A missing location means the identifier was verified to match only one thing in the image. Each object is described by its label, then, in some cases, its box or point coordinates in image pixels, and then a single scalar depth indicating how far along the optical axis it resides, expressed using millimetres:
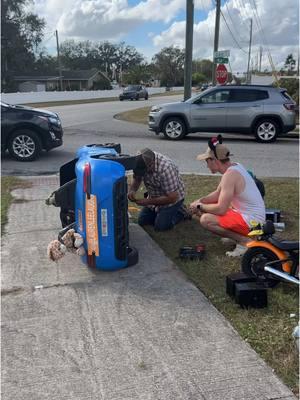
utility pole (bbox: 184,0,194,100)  17703
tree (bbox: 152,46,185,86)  102438
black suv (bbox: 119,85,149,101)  47281
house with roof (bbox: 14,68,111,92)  78688
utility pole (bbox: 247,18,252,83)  48334
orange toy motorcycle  3928
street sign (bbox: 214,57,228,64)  21891
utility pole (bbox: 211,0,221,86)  24938
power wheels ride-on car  4203
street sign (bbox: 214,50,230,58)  21684
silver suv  14594
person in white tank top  4703
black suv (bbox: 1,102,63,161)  10844
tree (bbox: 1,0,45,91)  65794
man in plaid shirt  5379
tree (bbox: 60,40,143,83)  112000
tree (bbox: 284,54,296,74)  78612
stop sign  22312
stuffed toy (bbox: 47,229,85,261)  4430
